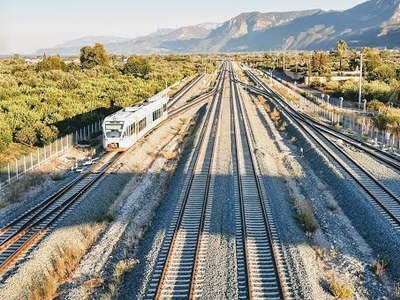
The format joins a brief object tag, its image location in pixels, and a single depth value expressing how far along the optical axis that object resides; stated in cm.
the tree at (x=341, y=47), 10975
